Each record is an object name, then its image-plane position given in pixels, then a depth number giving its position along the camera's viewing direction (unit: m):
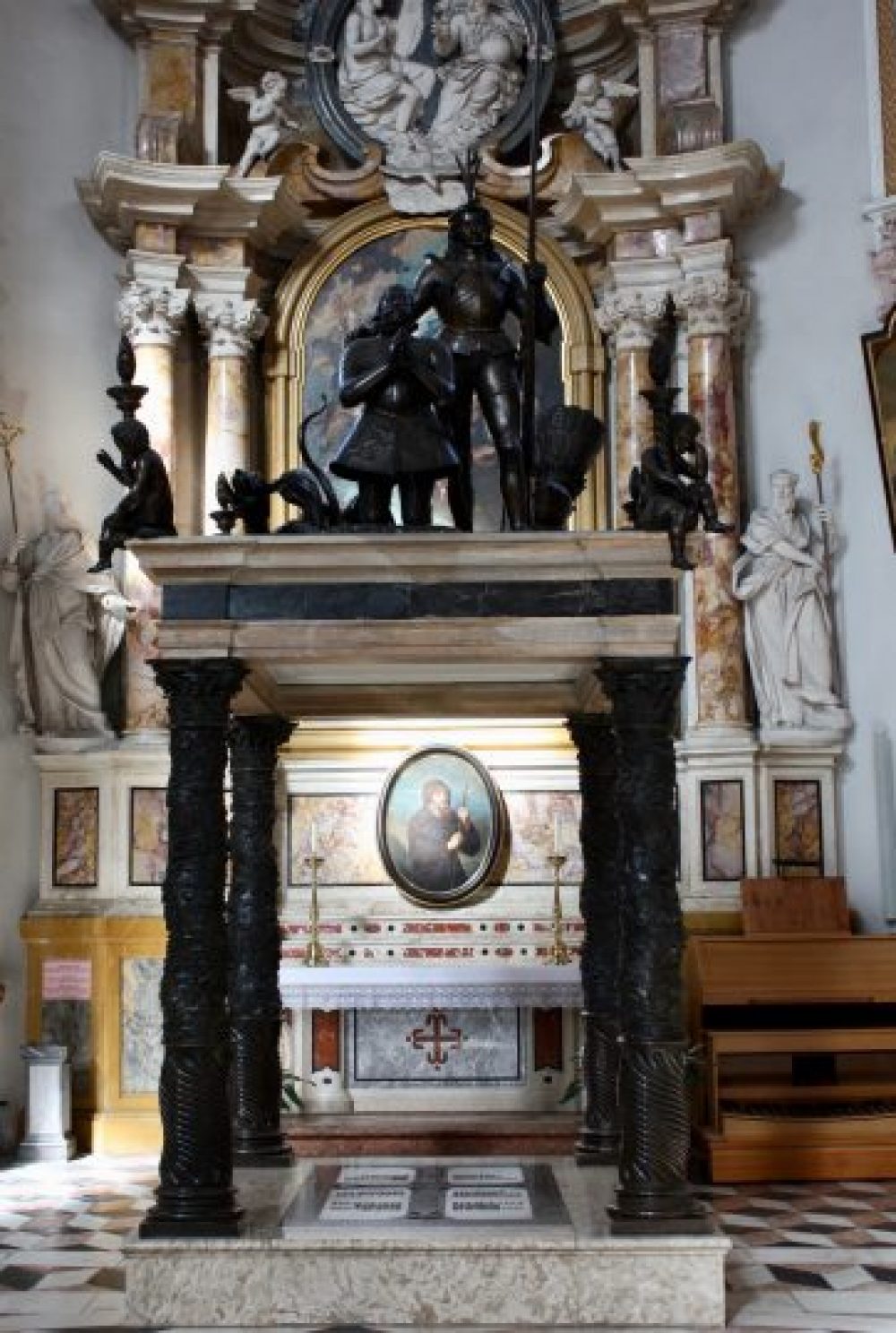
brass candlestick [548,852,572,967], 14.02
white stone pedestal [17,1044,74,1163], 13.56
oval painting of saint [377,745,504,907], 14.50
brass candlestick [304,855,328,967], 14.11
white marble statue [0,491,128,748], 14.38
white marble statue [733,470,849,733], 14.28
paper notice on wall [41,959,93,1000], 14.16
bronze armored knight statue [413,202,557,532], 9.70
